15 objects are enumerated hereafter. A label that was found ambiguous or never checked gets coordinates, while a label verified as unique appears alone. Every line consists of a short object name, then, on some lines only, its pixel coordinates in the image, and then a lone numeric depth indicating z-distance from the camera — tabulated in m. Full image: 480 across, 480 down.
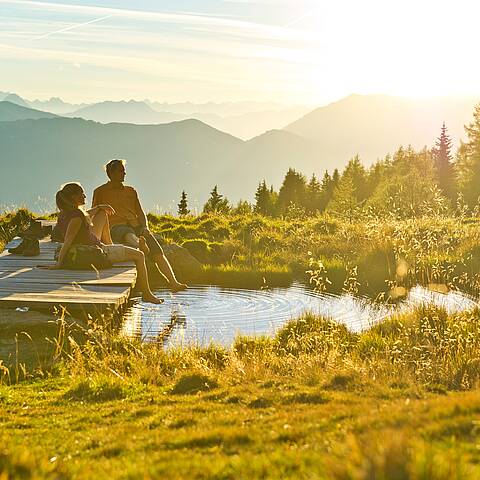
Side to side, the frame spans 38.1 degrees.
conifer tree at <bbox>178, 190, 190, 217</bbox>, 38.58
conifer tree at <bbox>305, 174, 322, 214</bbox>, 97.95
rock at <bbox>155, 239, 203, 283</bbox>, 15.73
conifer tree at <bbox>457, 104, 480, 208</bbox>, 61.31
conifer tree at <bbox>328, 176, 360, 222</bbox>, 80.86
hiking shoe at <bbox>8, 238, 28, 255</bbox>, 13.32
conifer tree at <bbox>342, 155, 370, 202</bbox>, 97.69
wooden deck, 8.76
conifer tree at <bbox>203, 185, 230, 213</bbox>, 35.38
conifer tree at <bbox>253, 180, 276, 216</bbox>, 90.31
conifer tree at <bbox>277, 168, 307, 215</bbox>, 96.94
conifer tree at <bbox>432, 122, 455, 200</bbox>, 82.82
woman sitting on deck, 11.05
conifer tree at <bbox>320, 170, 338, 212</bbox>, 99.00
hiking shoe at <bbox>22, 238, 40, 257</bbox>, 13.30
